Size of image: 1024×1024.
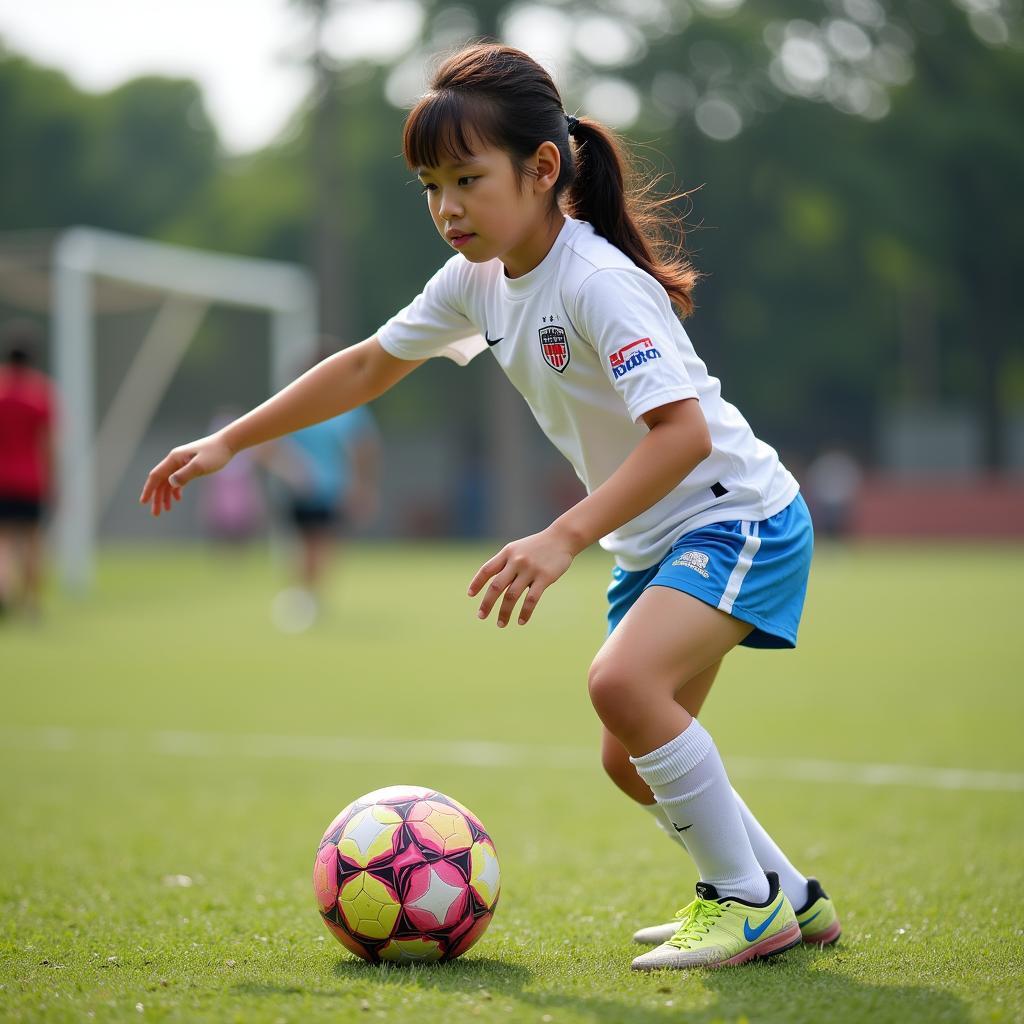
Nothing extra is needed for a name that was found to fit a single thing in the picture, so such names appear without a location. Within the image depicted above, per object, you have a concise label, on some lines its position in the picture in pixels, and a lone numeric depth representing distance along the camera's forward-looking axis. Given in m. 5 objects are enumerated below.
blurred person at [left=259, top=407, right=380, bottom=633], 11.98
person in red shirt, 11.12
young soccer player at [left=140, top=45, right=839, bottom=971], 2.89
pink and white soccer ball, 3.04
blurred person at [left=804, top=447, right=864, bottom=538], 31.05
